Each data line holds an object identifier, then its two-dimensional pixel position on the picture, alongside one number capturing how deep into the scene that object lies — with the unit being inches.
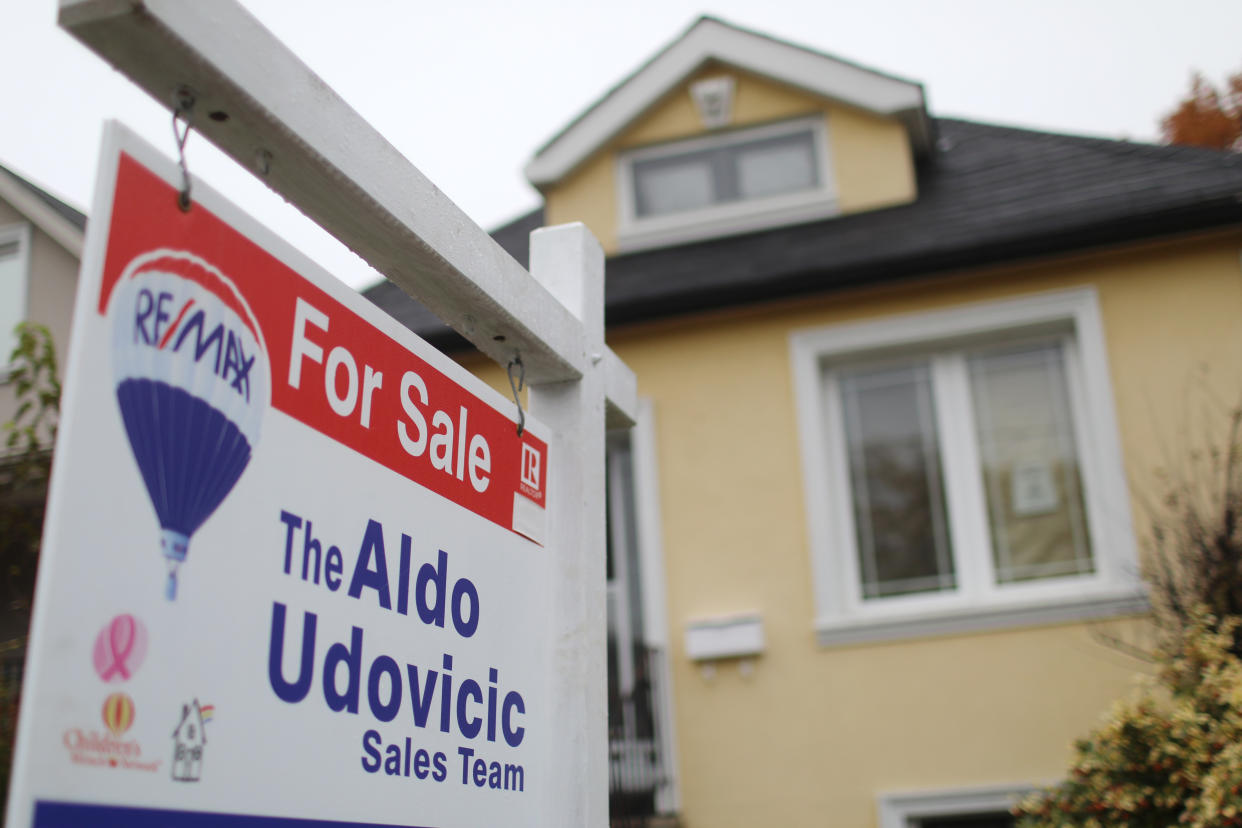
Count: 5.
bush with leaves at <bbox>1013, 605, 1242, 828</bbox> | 222.7
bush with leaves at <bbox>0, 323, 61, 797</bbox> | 299.0
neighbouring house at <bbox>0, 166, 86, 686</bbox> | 423.5
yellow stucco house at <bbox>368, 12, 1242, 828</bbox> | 294.2
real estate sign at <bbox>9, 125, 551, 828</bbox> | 58.8
